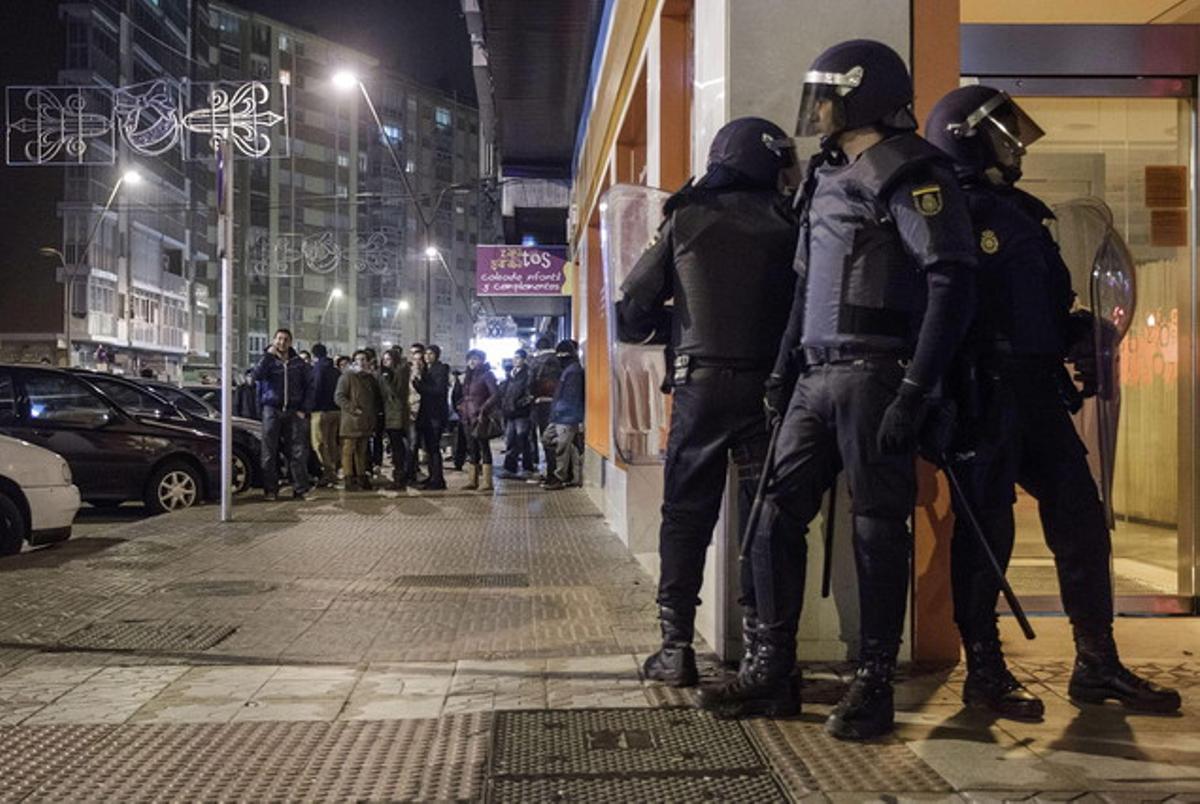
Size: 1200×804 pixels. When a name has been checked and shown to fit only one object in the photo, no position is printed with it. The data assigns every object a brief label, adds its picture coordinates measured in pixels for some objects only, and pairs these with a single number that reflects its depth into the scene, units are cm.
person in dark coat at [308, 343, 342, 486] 1453
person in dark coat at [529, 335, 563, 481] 1548
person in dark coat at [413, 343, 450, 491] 1515
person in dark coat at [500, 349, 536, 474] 1573
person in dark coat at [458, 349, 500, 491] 1460
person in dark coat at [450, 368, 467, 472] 1694
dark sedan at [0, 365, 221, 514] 1197
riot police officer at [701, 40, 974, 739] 374
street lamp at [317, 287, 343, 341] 9478
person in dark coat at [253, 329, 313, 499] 1344
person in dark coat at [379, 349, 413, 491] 1512
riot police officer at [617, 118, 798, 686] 441
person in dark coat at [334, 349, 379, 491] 1456
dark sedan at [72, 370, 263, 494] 1267
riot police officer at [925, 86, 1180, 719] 423
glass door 589
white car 905
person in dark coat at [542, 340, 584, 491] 1437
